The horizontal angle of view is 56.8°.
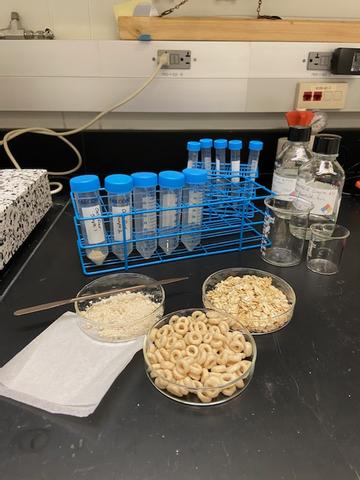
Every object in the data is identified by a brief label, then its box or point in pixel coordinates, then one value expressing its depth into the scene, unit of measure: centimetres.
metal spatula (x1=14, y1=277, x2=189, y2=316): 55
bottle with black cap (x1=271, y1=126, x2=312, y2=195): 77
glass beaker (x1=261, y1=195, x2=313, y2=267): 74
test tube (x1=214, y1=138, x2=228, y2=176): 88
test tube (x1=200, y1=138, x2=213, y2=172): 87
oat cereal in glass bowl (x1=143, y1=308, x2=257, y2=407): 42
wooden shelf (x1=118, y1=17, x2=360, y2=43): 88
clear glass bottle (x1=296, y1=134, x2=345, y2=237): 71
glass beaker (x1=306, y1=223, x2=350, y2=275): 71
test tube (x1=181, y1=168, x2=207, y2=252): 69
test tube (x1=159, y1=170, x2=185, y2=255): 67
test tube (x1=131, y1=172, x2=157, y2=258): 67
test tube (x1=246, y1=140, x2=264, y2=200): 84
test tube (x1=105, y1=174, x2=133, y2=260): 63
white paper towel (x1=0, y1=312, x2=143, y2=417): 41
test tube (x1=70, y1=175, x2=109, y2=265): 63
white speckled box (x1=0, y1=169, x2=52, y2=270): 64
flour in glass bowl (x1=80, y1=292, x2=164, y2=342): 51
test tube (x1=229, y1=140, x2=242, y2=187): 86
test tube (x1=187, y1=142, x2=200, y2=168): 85
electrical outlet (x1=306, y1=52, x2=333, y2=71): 93
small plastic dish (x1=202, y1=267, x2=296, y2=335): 53
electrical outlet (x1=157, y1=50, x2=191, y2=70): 90
